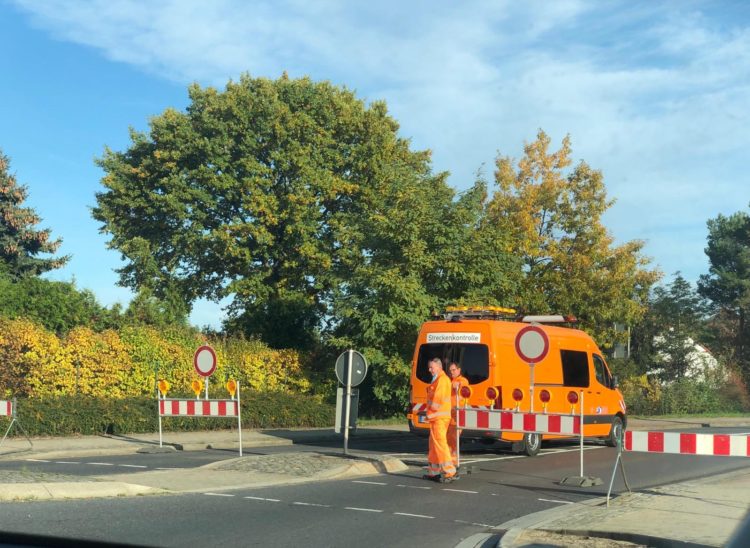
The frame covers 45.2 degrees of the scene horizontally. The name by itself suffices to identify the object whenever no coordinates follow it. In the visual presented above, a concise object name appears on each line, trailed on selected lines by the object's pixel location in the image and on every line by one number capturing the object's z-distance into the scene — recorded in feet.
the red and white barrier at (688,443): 37.52
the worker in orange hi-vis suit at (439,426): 44.04
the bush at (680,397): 135.85
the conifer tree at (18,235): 121.80
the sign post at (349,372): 53.42
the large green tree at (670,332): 158.51
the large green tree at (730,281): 207.92
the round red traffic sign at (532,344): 45.21
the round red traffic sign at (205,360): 60.29
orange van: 57.88
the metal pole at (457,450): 47.15
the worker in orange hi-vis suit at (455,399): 49.14
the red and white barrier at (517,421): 45.68
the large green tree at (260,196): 115.85
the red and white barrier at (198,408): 58.29
